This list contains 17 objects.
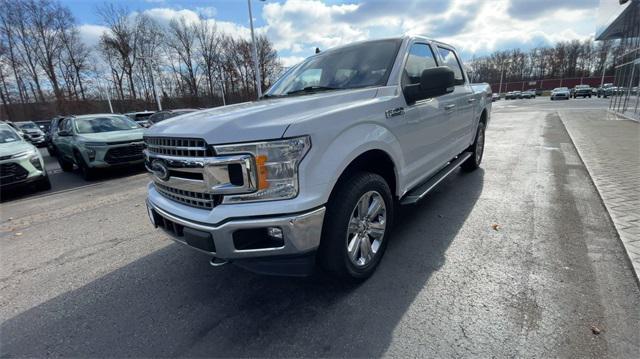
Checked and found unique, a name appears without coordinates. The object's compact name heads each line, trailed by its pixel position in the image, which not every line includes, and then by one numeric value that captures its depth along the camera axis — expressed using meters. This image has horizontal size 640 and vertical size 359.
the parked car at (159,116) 14.04
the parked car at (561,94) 40.16
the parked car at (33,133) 20.02
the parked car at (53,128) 11.59
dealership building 13.06
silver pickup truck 1.94
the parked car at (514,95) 57.53
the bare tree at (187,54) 44.41
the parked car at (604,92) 40.79
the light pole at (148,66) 41.09
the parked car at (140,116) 18.17
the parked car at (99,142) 7.61
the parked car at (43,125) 25.23
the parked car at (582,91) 44.91
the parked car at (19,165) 6.22
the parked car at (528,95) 55.72
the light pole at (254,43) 19.09
